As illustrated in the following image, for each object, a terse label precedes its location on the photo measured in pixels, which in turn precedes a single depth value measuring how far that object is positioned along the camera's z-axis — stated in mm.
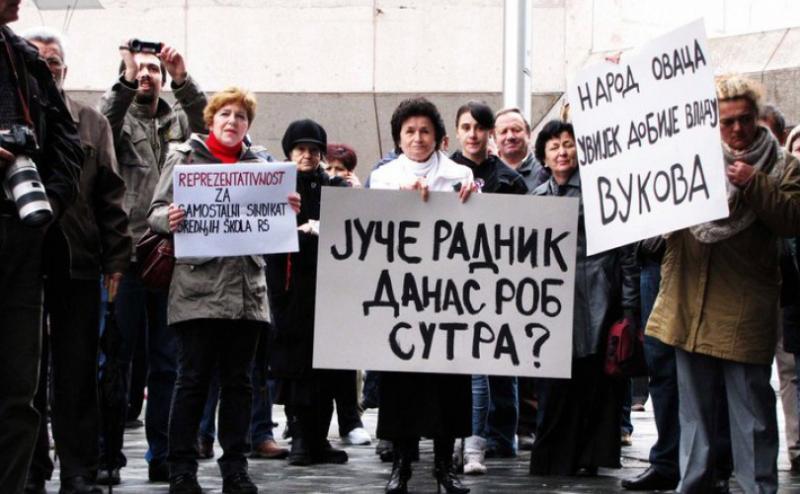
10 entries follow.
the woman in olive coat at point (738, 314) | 6648
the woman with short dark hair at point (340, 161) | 10477
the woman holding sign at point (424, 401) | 7336
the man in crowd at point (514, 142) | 9781
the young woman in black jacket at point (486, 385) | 8578
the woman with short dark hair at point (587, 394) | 8289
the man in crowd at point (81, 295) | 7086
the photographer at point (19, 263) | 5594
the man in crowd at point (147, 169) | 7980
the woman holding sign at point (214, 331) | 7379
